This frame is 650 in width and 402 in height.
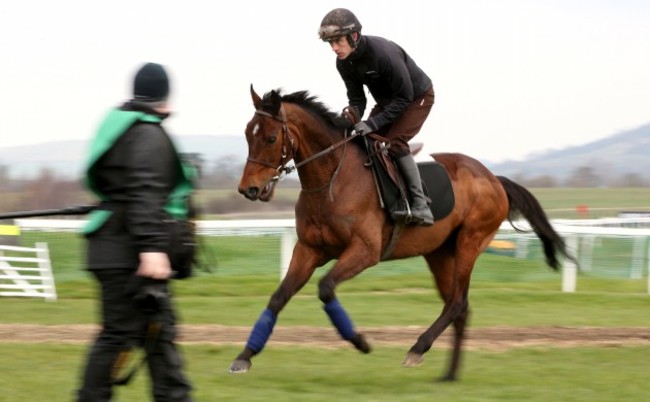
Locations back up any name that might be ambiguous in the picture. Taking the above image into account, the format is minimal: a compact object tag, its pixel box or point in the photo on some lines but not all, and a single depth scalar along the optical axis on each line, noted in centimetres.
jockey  1614
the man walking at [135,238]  951
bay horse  1540
